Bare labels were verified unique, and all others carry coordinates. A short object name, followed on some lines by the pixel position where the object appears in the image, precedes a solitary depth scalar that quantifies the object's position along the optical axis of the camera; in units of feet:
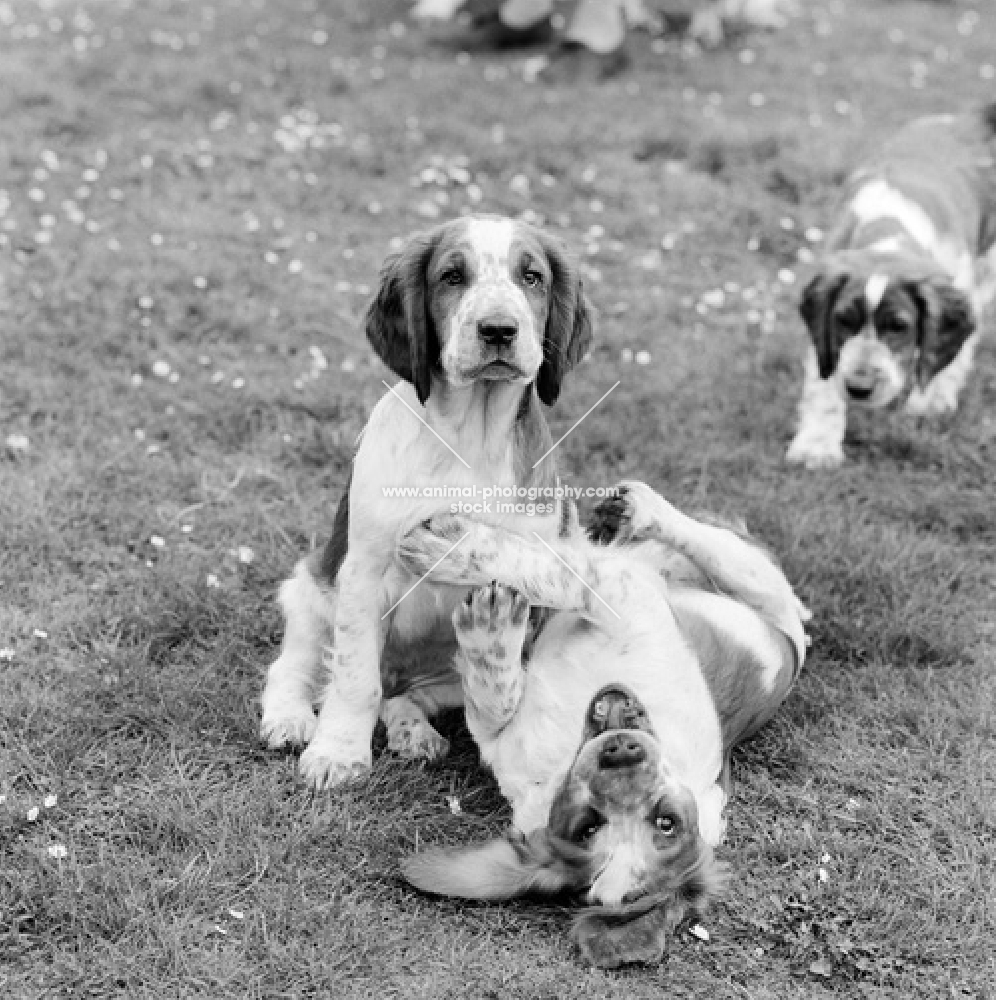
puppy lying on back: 10.90
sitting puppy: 12.05
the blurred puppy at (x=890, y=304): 18.42
